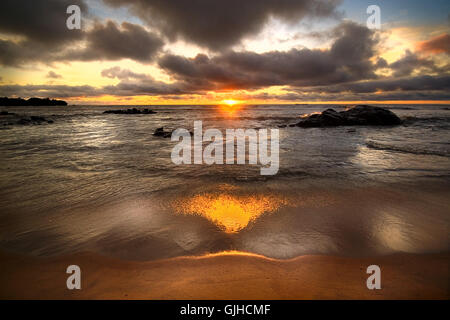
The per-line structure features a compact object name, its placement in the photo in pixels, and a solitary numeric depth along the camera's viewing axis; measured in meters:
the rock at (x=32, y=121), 21.92
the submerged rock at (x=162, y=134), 13.97
